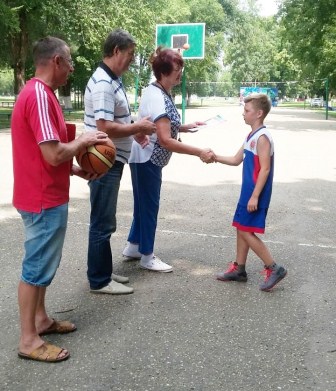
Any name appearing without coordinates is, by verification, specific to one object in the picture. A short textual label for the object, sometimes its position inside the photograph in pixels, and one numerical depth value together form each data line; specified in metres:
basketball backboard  23.89
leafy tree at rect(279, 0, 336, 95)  29.00
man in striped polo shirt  3.92
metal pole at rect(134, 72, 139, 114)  38.13
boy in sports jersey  4.38
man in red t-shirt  2.98
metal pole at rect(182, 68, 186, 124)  23.78
